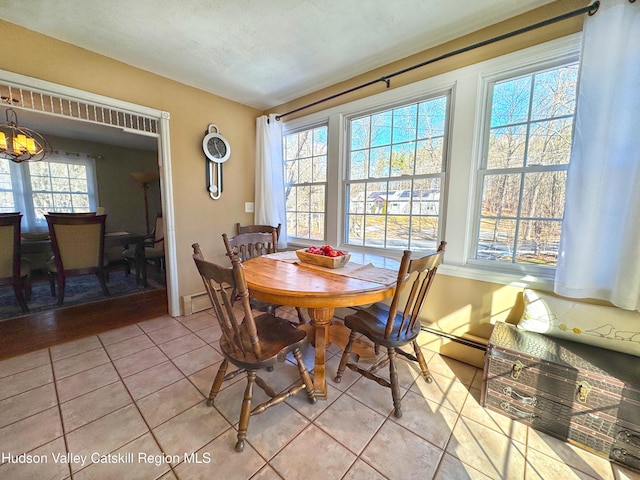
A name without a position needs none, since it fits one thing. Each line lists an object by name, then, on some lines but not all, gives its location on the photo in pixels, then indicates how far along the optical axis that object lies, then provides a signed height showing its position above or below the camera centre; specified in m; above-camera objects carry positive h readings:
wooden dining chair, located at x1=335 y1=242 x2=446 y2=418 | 1.32 -0.69
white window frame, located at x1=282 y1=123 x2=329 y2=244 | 2.83 +0.30
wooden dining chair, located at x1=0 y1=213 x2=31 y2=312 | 2.45 -0.48
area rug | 2.86 -1.13
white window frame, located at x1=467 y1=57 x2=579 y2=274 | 1.62 +0.35
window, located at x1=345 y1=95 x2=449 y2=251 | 2.11 +0.31
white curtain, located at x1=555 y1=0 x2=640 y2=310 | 1.29 +0.24
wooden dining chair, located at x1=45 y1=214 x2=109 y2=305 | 2.75 -0.45
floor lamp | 4.71 +0.54
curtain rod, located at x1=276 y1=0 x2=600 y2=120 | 1.38 +1.10
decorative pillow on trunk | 1.38 -0.61
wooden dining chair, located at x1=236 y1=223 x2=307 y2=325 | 2.90 -0.23
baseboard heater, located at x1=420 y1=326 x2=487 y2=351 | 1.85 -0.96
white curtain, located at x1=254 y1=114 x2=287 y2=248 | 3.05 +0.44
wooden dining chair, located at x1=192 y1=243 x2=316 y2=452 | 1.12 -0.70
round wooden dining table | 1.31 -0.41
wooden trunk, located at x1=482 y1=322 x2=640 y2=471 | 1.19 -0.89
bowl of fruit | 1.74 -0.32
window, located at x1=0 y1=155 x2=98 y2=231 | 4.03 +0.30
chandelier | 2.81 +0.70
